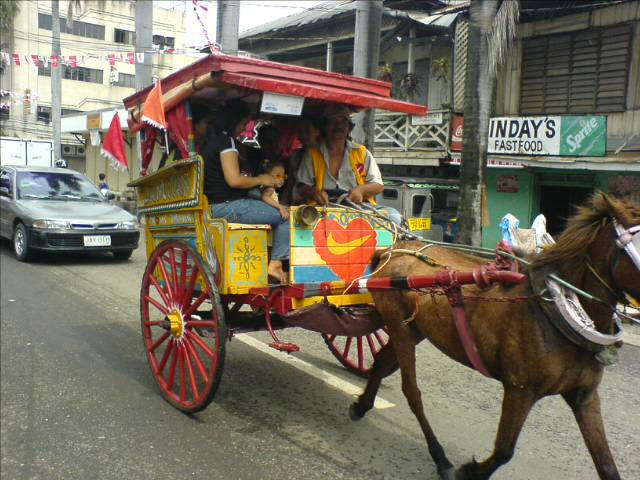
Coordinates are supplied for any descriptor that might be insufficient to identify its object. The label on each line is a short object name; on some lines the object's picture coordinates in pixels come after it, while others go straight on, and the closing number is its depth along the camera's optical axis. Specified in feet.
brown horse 8.66
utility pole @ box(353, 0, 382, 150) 35.65
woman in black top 13.65
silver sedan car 33.27
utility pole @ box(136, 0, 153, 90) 48.88
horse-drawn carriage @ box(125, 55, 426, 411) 12.63
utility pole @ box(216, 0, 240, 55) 40.47
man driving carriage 14.98
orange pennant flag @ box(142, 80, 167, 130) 14.32
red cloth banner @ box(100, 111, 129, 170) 17.19
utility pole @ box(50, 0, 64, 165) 67.36
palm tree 30.22
